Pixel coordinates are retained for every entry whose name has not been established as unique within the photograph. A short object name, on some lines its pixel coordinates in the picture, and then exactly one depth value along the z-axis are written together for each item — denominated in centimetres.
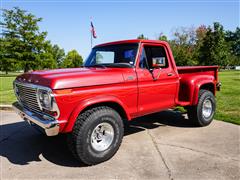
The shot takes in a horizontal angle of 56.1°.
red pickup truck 337
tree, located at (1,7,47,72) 4262
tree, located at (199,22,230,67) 3391
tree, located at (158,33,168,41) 4463
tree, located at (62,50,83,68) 6230
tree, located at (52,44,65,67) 7090
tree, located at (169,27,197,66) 4017
